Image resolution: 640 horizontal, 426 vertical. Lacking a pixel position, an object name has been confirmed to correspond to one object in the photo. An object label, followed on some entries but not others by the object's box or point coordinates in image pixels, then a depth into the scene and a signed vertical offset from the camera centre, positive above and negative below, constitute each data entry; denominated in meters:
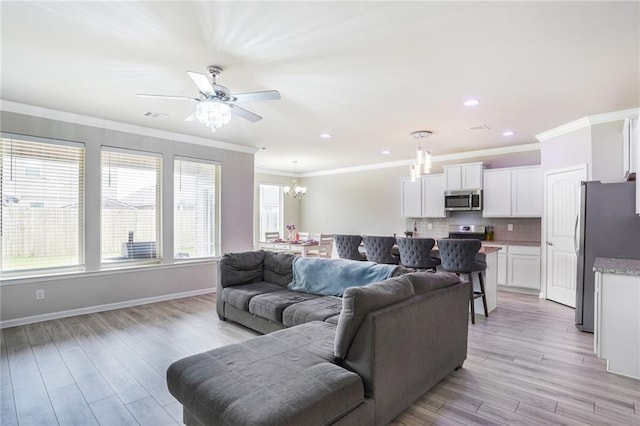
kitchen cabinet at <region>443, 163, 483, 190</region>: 6.40 +0.69
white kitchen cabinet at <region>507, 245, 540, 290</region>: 5.60 -0.97
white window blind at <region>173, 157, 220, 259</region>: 5.53 +0.00
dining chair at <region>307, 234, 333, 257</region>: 6.84 -0.78
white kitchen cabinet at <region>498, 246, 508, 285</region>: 5.95 -1.00
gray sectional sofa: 1.60 -0.91
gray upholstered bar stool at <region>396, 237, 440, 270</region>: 4.24 -0.56
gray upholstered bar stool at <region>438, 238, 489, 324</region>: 3.99 -0.58
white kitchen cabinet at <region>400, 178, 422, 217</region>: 7.29 +0.27
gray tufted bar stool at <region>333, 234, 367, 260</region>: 5.06 -0.57
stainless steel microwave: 6.42 +0.21
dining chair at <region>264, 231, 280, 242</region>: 7.88 -0.65
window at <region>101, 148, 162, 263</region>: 4.79 +0.05
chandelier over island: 4.89 +0.79
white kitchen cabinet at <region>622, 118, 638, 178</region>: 3.75 +0.77
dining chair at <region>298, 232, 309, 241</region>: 7.89 -0.65
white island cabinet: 2.78 -0.92
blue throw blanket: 3.39 -0.72
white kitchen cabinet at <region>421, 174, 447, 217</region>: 6.95 +0.31
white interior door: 4.77 -0.31
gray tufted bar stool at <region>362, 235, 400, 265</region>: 4.63 -0.55
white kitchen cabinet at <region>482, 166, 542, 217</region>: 5.77 +0.34
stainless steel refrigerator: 3.59 -0.22
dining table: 6.49 -0.75
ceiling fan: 2.93 +0.99
